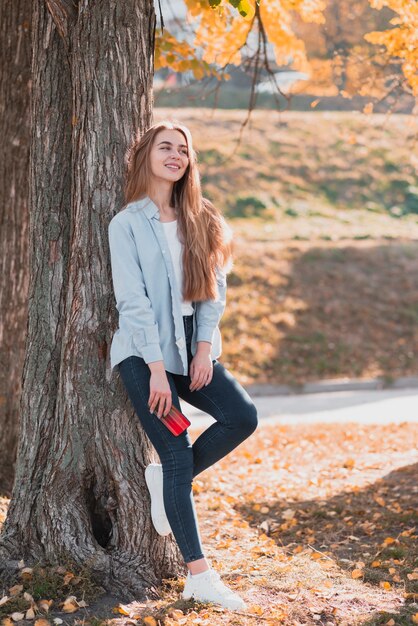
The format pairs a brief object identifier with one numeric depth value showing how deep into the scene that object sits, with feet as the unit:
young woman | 12.95
